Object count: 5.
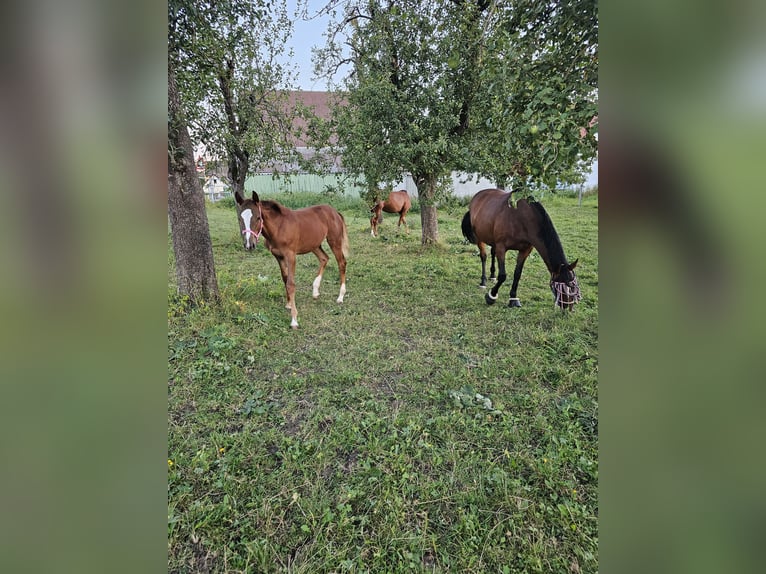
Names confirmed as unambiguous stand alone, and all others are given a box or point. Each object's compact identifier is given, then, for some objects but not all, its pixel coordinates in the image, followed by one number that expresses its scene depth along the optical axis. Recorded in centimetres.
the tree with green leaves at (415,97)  619
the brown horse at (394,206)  1095
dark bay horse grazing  418
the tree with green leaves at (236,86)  393
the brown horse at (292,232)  407
